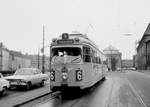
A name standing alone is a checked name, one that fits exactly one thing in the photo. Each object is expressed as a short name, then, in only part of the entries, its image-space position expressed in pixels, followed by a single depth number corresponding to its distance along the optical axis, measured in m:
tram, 12.03
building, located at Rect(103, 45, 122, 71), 127.22
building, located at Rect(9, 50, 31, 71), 126.88
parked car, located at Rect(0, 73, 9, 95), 12.55
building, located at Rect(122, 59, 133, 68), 165.62
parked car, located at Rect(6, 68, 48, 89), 15.38
